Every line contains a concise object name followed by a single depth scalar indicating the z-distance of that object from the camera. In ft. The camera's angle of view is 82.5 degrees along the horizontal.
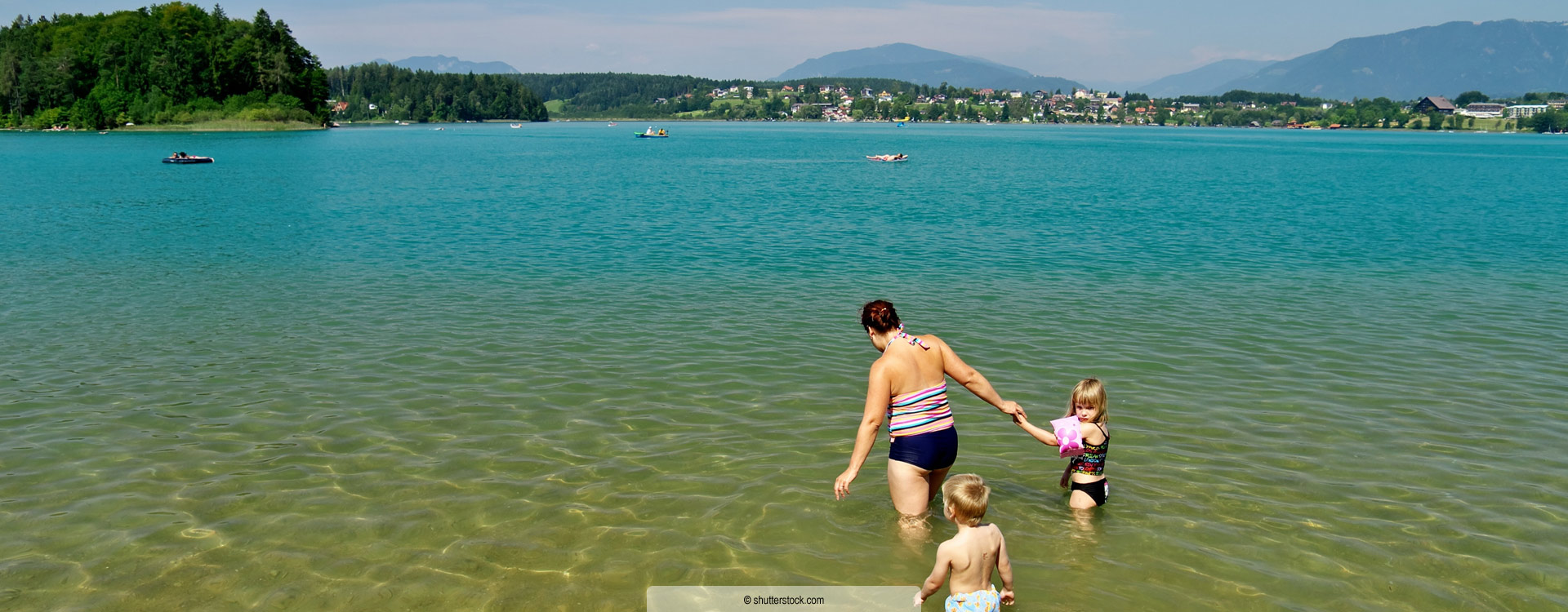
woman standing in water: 22.75
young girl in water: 24.91
